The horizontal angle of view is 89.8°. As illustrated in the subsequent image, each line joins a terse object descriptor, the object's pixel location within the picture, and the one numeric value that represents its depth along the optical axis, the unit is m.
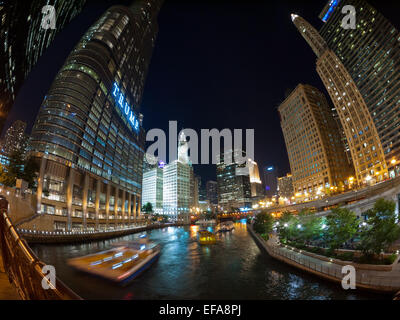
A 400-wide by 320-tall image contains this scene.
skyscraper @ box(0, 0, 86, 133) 31.37
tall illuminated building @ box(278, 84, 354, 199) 112.06
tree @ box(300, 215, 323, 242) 34.66
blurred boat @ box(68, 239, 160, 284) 21.97
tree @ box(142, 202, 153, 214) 156.48
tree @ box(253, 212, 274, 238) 59.44
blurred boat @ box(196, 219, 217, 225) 175.00
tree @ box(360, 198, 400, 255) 22.03
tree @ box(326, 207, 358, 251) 26.92
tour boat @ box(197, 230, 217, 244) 53.41
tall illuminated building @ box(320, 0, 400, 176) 87.44
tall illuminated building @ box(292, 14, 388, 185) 94.00
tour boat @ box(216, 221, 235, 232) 96.66
